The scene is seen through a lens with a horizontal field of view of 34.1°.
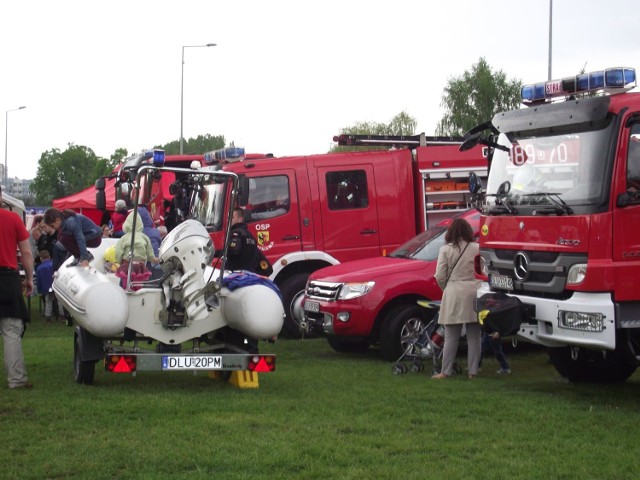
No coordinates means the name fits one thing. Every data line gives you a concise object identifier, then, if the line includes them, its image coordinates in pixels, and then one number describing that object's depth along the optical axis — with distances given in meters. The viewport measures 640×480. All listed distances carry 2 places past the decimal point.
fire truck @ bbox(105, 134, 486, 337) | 16.28
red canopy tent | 28.05
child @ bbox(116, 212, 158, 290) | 11.45
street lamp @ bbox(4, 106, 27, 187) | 71.44
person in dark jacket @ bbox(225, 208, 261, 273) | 13.95
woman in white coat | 11.52
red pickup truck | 13.18
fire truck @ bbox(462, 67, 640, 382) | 9.10
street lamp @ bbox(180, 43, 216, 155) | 44.75
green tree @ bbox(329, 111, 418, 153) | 68.59
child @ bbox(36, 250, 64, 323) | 19.62
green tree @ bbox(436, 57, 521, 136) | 59.66
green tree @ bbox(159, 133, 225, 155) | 102.83
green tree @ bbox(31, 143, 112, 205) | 89.31
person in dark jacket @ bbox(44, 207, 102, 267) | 12.20
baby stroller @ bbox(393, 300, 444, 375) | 12.19
